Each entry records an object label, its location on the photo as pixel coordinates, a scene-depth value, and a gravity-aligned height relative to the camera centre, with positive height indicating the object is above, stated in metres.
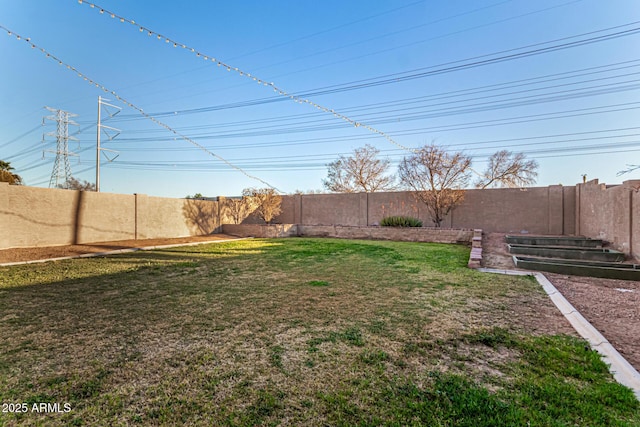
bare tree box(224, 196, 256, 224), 14.20 +0.47
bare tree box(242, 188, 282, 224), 13.10 +0.77
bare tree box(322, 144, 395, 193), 25.34 +4.10
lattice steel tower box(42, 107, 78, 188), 20.95 +5.07
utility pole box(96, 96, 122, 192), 18.75 +5.59
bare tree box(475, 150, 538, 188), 21.70 +3.76
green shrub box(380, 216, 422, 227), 11.36 -0.09
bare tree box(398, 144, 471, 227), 11.56 +1.76
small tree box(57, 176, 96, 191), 27.34 +2.94
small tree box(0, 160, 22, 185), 15.37 +2.91
